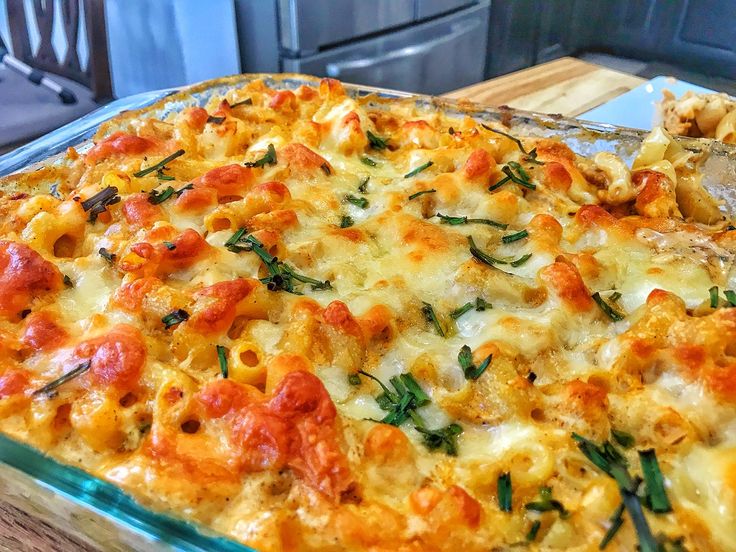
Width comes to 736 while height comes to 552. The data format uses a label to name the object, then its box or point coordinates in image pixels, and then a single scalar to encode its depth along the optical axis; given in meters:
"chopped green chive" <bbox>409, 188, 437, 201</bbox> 0.22
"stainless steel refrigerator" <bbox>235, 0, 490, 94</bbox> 0.57
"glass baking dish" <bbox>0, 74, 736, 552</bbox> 0.12
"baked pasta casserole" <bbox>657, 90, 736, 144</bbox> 0.33
